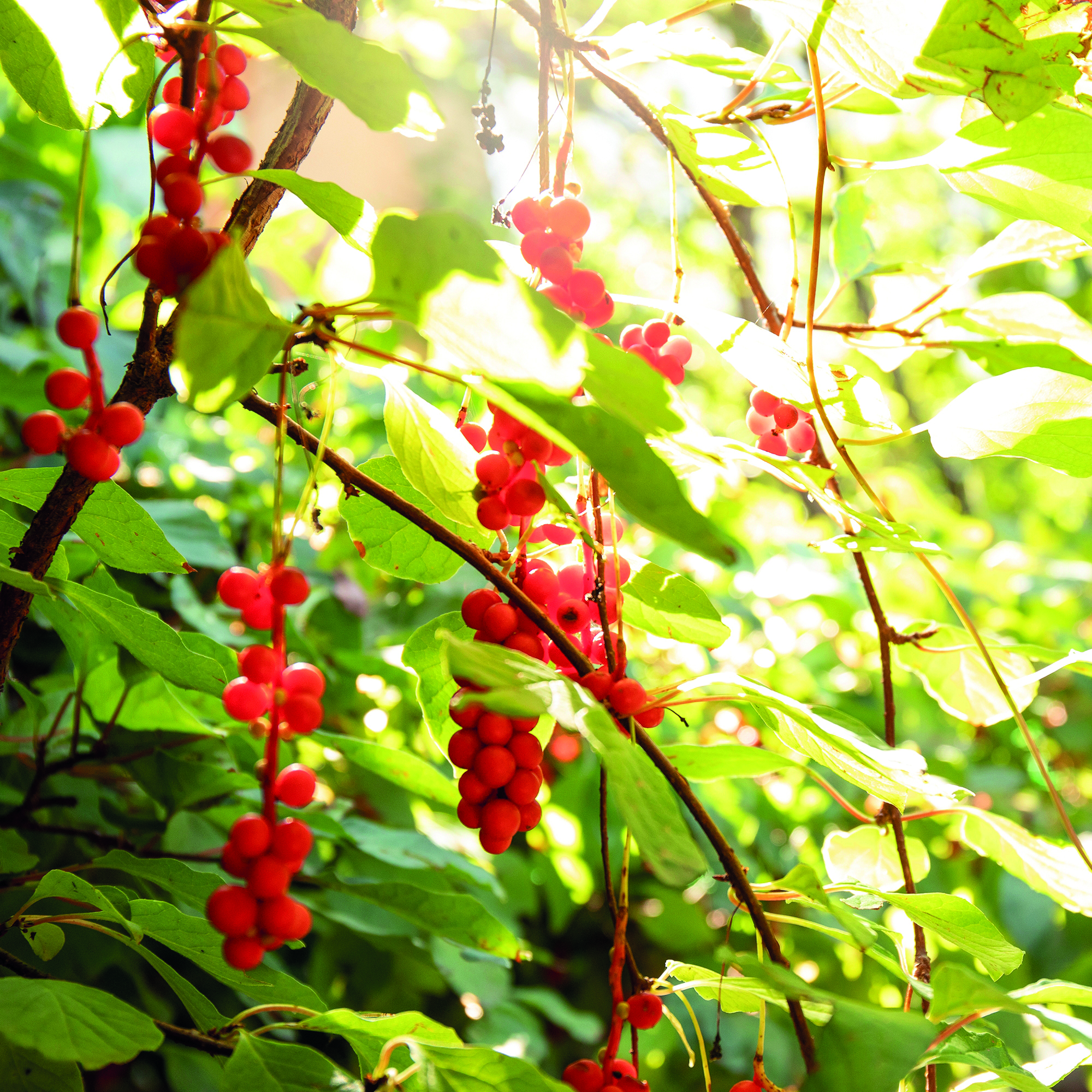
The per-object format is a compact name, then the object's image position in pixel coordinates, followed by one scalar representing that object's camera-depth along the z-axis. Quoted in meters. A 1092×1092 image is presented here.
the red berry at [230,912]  0.28
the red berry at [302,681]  0.31
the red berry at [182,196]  0.30
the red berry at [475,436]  0.45
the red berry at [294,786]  0.32
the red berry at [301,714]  0.30
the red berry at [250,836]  0.29
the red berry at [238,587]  0.32
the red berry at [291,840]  0.29
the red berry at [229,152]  0.33
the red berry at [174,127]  0.32
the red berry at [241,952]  0.28
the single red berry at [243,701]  0.30
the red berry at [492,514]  0.37
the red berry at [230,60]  0.37
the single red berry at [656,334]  0.47
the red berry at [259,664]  0.30
